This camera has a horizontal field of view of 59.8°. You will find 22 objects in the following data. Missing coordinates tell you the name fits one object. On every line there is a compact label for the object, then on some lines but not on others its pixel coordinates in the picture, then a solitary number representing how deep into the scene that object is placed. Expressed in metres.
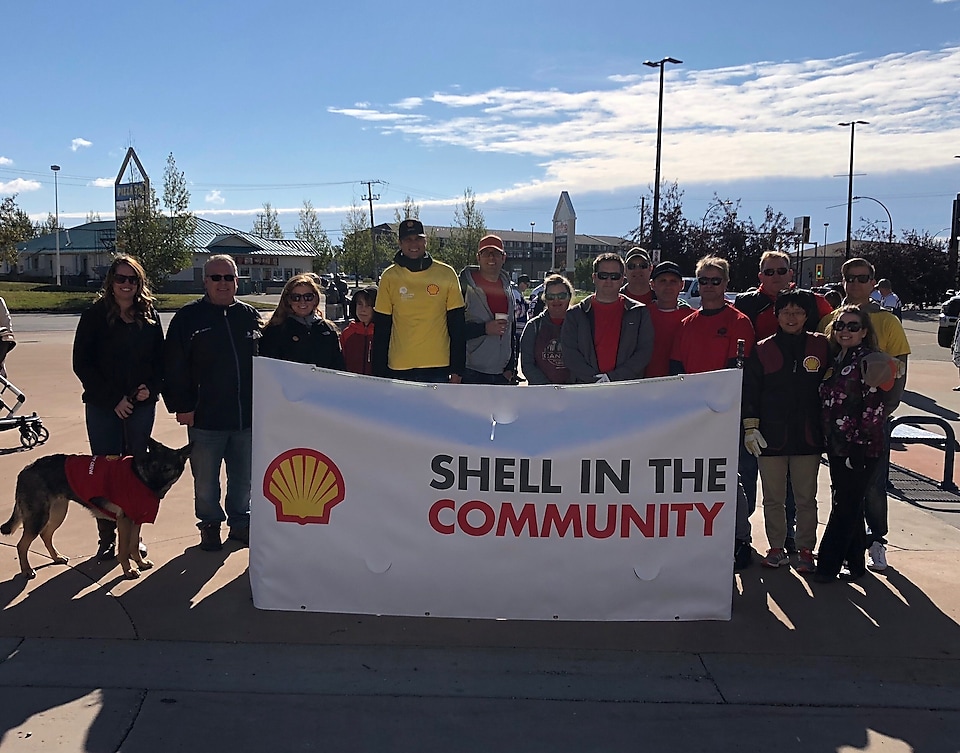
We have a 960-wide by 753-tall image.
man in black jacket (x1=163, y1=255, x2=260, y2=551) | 5.13
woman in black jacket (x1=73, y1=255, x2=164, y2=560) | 5.01
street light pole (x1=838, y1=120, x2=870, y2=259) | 43.34
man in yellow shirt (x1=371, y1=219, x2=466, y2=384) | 5.51
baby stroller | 8.09
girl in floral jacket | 4.62
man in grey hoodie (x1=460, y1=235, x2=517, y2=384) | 6.08
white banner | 4.09
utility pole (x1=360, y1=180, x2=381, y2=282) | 64.62
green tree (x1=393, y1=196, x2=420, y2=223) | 58.21
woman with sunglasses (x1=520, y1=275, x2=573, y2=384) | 5.83
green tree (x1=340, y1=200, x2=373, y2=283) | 65.19
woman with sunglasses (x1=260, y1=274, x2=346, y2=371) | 5.37
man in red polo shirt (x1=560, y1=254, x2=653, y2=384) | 5.22
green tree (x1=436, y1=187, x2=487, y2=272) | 57.41
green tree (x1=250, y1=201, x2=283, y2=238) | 84.88
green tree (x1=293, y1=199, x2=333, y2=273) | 76.06
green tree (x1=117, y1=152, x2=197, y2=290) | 40.97
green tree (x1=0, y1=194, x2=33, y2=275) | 40.81
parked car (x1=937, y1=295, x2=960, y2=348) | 15.49
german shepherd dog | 4.70
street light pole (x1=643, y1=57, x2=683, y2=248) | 30.08
